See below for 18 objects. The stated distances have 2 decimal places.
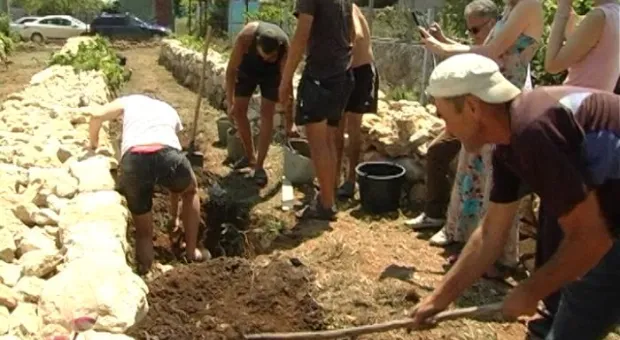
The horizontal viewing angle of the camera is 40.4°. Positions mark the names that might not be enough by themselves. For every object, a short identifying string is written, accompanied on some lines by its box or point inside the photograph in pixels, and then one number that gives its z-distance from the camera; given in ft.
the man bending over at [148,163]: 16.11
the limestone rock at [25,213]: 14.20
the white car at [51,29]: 104.53
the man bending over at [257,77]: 22.09
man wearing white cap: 7.96
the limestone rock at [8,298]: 10.81
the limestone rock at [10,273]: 11.45
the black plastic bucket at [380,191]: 19.53
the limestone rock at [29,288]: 11.28
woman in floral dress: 14.99
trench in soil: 12.55
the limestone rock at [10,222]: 13.19
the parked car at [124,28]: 98.37
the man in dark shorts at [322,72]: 18.42
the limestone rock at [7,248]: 12.41
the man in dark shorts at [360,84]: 20.07
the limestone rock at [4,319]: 10.14
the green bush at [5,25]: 85.08
